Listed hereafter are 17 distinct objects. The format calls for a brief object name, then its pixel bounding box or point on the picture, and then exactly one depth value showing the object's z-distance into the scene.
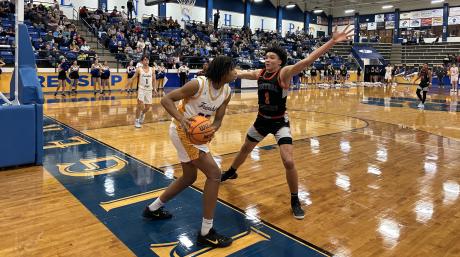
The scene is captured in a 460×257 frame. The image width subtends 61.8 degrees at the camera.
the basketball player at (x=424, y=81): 13.63
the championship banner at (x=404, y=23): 40.03
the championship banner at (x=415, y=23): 39.16
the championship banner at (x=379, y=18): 41.99
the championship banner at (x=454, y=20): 36.30
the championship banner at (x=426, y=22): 38.53
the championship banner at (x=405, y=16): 39.97
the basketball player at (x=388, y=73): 29.09
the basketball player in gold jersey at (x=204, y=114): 3.18
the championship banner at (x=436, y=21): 37.75
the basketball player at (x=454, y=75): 24.27
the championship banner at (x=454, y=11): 36.41
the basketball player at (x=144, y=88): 8.79
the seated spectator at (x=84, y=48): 18.01
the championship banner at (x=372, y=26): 42.83
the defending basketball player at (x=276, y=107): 4.04
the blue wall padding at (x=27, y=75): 5.40
